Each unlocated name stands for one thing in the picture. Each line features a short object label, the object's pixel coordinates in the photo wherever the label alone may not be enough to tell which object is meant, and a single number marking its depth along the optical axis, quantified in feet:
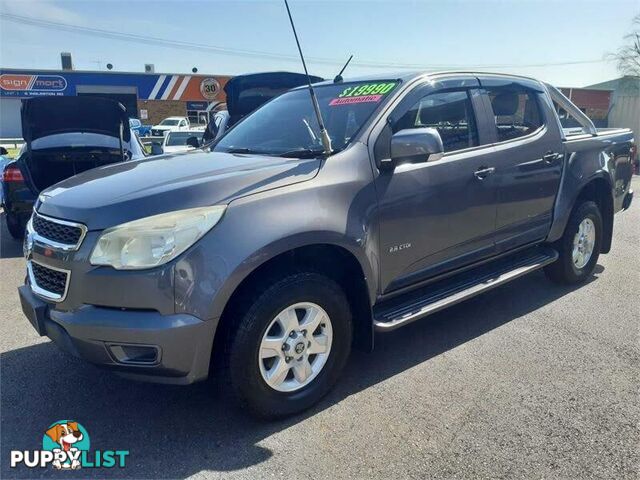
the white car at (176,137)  48.47
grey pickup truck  7.95
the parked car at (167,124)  100.19
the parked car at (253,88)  28.12
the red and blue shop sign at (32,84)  120.00
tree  132.16
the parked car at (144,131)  101.44
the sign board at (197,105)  130.11
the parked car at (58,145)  20.67
